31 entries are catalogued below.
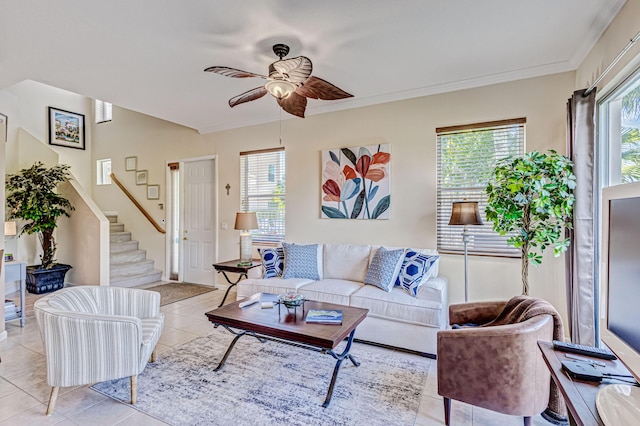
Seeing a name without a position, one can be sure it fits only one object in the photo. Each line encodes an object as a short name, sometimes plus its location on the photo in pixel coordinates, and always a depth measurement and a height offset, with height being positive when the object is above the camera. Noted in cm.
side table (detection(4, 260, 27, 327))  353 -72
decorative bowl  264 -73
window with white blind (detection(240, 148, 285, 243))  478 +37
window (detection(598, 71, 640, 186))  216 +63
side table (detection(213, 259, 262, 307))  413 -71
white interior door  548 -16
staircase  539 -91
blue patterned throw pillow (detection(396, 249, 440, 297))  311 -57
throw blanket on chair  189 -66
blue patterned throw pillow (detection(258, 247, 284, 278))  393 -61
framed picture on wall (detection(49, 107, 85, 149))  624 +174
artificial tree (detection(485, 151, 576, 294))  267 +13
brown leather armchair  176 -88
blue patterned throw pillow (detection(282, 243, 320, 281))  380 -59
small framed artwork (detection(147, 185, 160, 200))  602 +41
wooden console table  111 -69
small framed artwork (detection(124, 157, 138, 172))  630 +100
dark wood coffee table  214 -82
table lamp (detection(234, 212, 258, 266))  435 -28
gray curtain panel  258 -7
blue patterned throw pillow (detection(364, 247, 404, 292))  325 -58
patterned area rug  204 -130
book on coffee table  236 -79
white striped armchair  200 -87
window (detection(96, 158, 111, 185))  695 +91
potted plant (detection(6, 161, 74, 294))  470 +6
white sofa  289 -84
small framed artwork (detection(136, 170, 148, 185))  617 +71
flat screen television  117 -27
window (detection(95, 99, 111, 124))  683 +221
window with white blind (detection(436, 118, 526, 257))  335 +51
